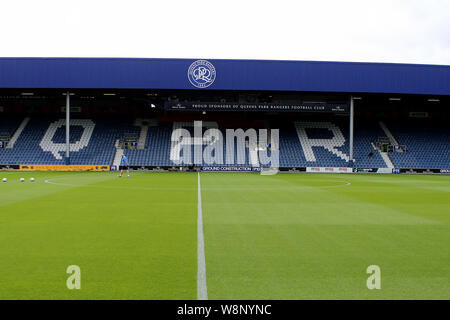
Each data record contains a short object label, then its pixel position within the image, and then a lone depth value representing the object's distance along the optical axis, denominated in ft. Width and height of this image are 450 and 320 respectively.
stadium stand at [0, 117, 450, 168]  128.67
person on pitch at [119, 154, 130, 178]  86.84
